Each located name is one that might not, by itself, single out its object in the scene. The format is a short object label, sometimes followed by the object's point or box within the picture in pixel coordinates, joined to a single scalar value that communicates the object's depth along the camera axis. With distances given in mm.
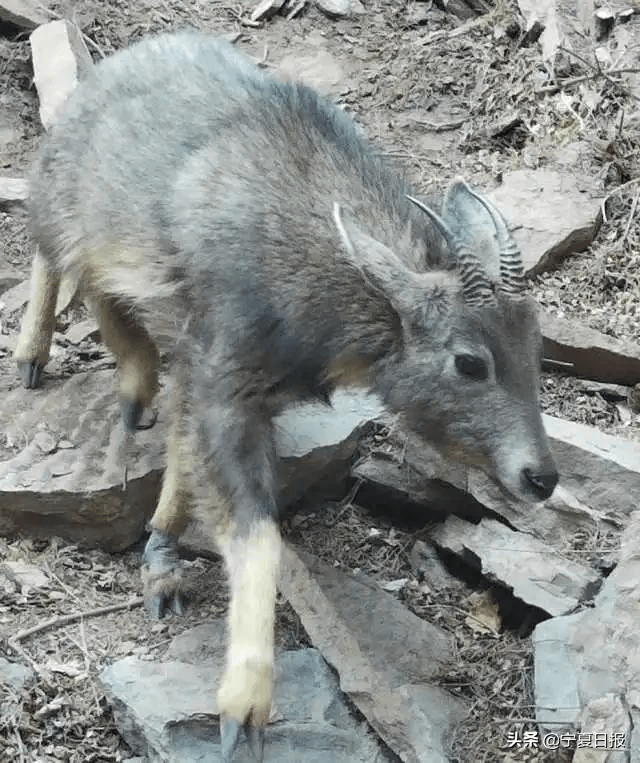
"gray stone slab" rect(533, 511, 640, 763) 4320
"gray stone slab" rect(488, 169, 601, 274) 7273
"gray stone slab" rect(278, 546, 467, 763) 4676
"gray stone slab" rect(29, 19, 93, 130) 8250
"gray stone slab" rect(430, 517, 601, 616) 5297
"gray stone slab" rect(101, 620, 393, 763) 4641
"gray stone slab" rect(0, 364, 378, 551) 5730
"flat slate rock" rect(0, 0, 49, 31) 9094
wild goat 4781
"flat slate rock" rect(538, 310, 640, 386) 6633
